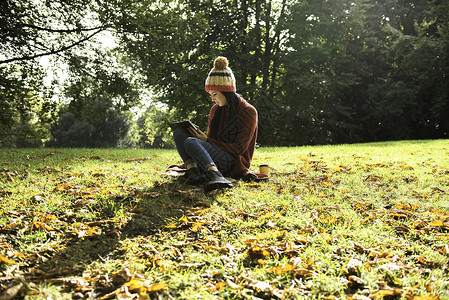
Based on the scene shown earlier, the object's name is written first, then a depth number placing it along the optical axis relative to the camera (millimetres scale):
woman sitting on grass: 4273
